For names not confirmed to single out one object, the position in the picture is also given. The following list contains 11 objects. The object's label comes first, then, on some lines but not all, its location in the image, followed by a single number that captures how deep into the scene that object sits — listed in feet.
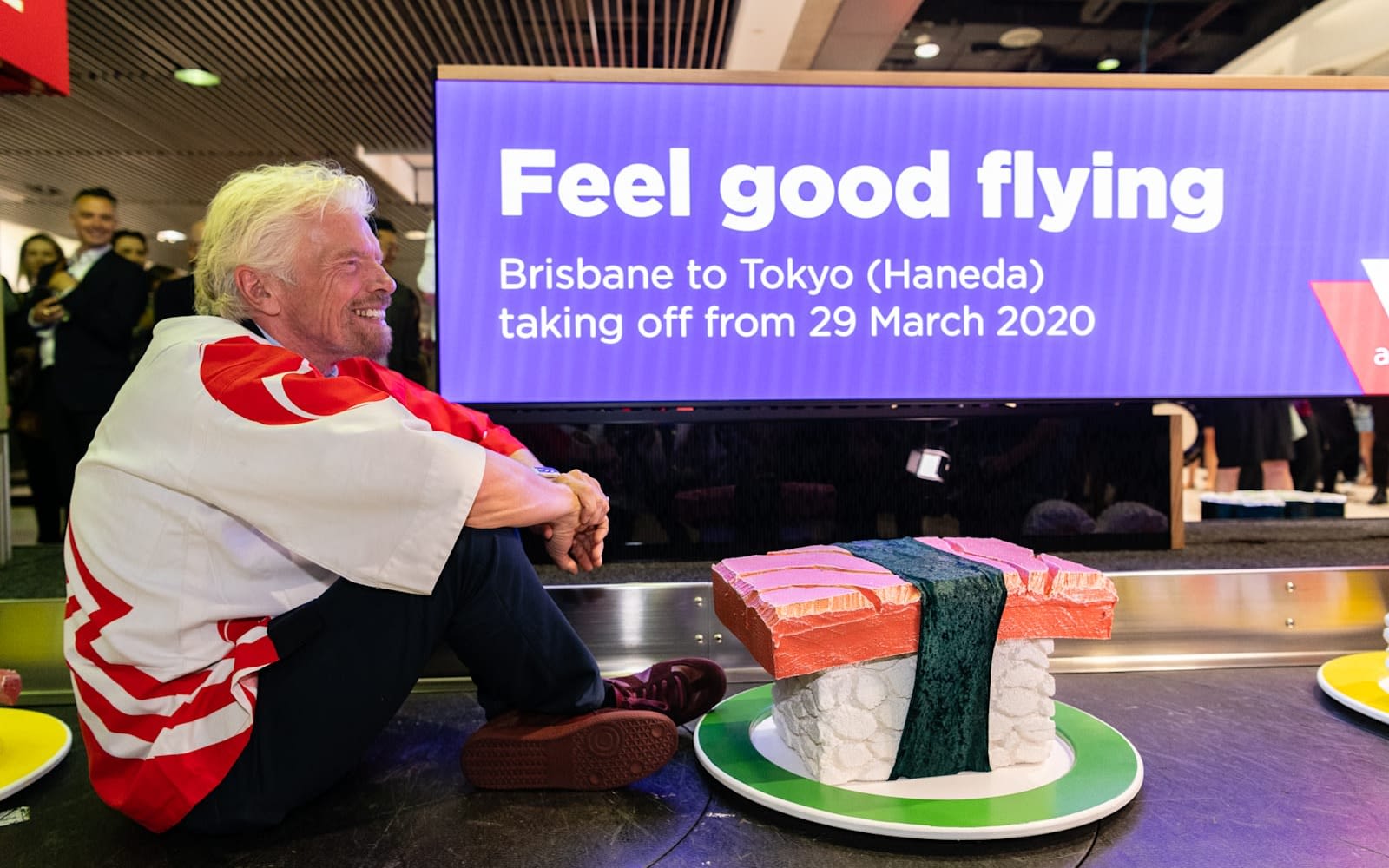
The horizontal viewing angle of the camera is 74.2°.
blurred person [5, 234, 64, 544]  12.01
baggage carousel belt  3.97
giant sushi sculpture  4.26
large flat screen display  6.99
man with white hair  3.73
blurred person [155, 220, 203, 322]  8.70
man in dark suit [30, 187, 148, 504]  10.35
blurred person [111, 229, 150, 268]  13.37
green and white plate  3.97
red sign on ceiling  5.69
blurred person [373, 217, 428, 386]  12.05
